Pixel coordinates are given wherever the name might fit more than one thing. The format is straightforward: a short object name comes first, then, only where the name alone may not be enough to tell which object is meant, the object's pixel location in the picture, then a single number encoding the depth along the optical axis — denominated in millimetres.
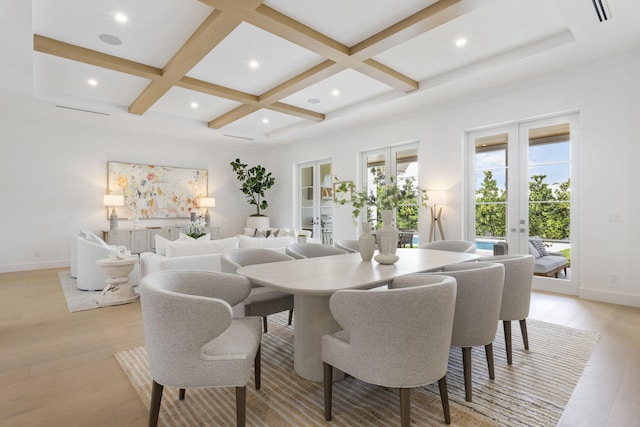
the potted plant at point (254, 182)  8405
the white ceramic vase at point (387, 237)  2463
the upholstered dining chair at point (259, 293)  2371
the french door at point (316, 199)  7793
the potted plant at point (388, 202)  2398
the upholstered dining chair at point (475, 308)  1887
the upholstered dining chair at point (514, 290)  2305
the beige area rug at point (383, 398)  1721
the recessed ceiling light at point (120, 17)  3061
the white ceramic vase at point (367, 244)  2541
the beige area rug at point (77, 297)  3748
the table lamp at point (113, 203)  6473
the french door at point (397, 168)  5984
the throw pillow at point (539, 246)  4477
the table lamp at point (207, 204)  7781
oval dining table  1772
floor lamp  5225
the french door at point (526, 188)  4285
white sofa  3711
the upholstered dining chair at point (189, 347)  1421
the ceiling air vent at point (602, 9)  2787
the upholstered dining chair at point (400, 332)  1405
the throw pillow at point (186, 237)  4912
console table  6539
